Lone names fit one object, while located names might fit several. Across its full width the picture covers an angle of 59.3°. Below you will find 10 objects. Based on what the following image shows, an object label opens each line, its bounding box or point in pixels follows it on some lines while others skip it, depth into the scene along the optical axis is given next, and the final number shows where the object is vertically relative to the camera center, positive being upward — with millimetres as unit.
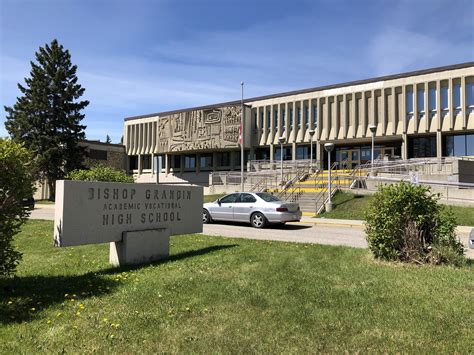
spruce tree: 43906 +7413
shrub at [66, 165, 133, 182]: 20938 +396
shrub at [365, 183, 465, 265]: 7441 -817
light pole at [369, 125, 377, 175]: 27945 +1499
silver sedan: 16484 -1072
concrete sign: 7039 -561
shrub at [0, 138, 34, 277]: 5727 -121
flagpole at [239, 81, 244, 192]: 32312 +45
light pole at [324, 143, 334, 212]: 22461 -249
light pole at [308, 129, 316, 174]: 34738 +2956
